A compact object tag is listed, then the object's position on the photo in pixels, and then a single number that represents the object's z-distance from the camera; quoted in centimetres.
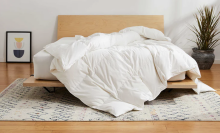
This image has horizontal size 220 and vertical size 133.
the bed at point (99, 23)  476
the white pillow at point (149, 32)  393
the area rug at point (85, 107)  231
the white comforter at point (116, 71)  253
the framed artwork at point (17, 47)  489
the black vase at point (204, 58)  437
